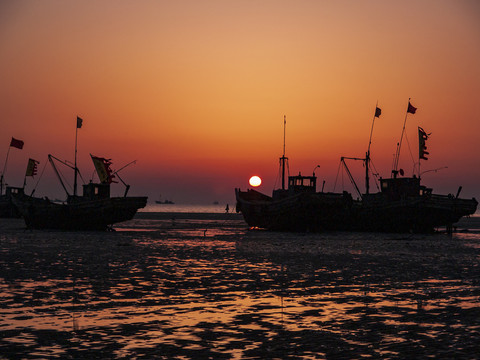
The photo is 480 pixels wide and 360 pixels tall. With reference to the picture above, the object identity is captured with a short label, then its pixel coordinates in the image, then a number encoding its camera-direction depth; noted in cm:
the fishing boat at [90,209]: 6469
